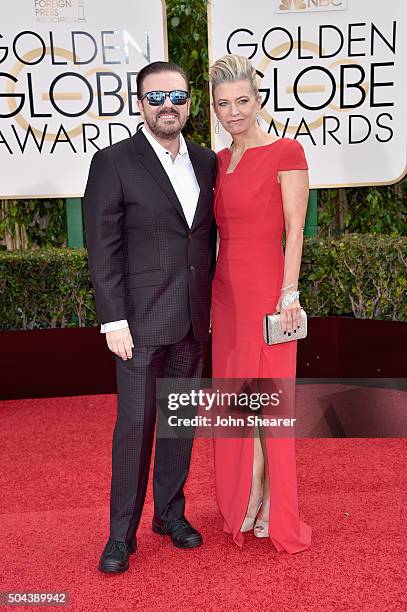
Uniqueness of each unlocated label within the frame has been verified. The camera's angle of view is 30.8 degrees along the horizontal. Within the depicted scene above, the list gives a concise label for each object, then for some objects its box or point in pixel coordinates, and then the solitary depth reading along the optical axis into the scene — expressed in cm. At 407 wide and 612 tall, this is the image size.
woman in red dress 271
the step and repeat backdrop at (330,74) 503
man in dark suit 263
